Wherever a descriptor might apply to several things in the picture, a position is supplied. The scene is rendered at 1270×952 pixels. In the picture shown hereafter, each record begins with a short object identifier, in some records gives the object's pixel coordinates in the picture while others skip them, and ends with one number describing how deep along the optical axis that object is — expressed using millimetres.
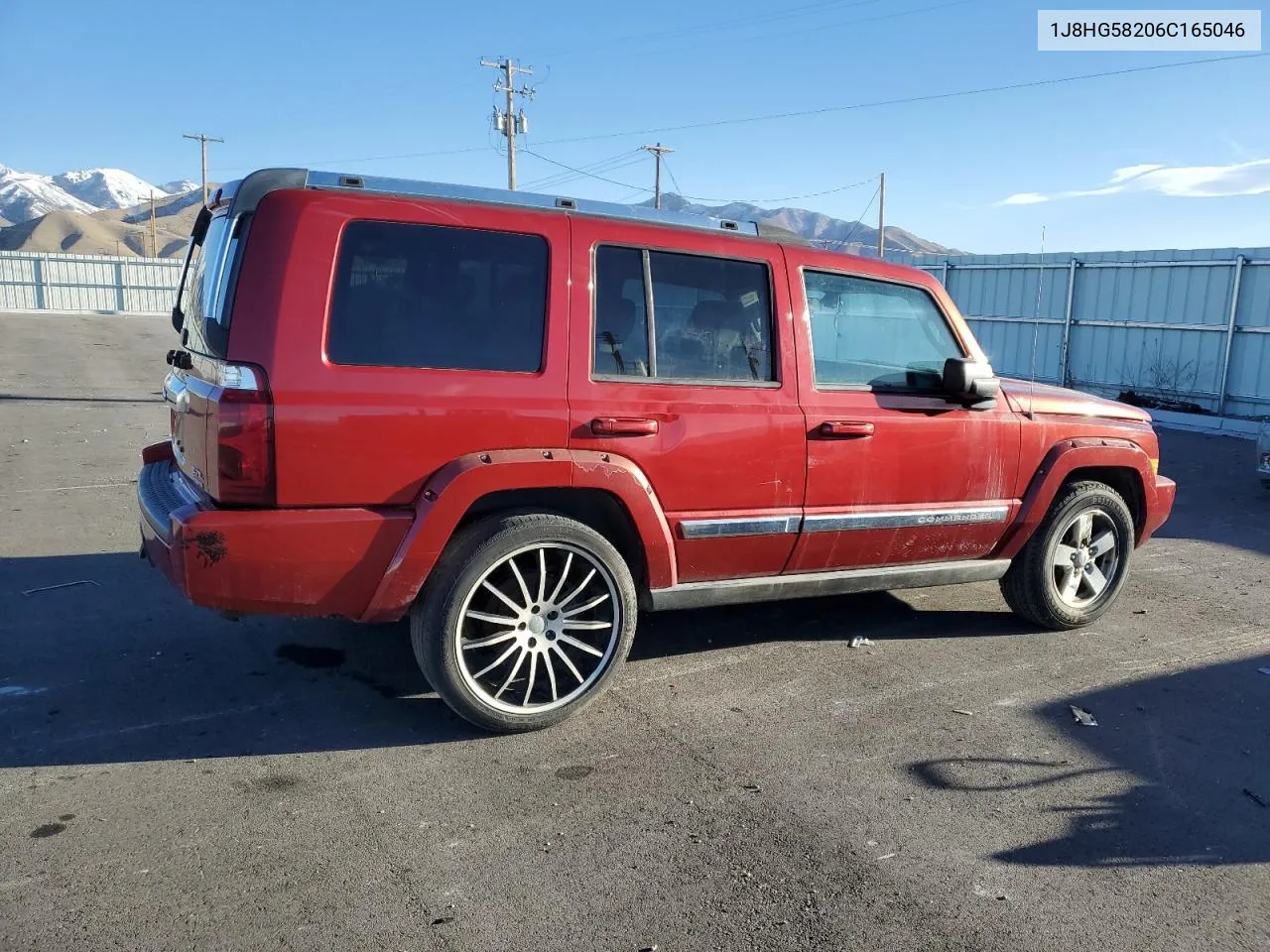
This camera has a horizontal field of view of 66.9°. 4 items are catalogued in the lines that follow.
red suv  3422
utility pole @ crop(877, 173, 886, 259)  46359
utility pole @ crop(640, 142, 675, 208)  52125
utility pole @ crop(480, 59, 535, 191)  36719
